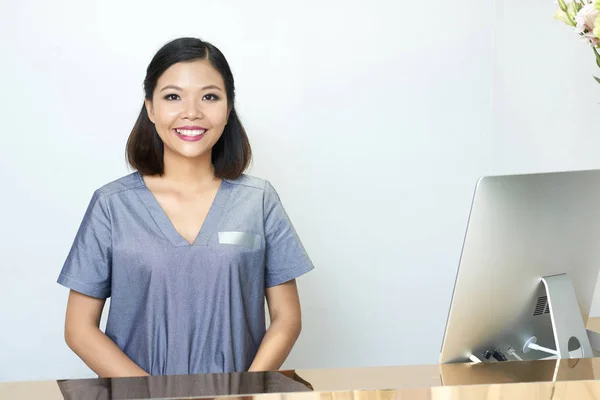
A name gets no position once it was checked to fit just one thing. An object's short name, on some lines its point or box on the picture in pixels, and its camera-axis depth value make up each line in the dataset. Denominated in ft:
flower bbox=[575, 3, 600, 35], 5.15
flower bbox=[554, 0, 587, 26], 5.66
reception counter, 3.38
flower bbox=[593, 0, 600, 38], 4.98
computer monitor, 4.43
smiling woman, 6.63
